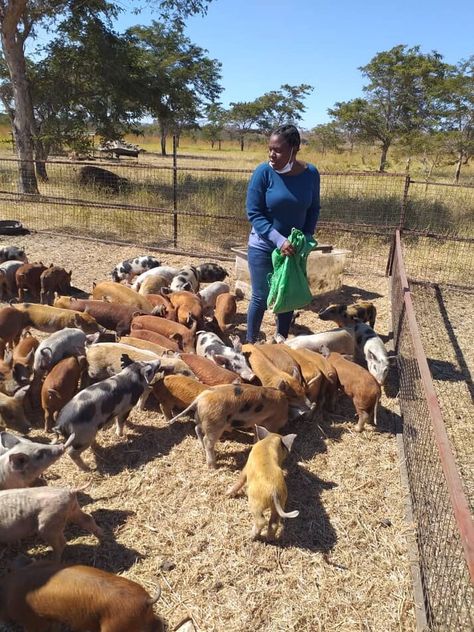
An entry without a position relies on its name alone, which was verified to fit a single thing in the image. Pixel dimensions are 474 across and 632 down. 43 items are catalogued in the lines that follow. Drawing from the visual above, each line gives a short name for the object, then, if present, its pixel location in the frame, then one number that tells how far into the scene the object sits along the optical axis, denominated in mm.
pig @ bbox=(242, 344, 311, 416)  4023
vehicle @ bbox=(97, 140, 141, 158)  30197
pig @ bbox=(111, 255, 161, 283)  7492
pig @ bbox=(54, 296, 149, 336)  5445
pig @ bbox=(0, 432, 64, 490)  2916
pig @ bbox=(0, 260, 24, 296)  6684
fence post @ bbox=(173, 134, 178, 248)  8805
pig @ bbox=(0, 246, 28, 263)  7523
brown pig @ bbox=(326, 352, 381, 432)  4062
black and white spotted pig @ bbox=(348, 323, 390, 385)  4609
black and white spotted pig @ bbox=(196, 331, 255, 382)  4387
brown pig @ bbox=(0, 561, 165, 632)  2160
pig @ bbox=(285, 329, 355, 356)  5062
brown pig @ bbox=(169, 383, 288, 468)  3520
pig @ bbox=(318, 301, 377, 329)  5867
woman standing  4031
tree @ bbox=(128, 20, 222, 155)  15367
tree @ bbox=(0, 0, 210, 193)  11578
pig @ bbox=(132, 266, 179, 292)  6902
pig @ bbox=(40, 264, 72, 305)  6391
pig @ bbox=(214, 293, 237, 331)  5941
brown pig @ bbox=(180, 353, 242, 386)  4141
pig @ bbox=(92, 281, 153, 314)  5945
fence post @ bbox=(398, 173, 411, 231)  7652
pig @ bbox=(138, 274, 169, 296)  6754
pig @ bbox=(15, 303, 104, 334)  5188
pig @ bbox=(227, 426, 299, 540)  2861
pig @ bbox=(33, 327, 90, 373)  4227
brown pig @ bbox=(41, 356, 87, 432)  3830
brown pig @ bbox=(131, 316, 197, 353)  5047
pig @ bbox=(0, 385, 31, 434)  3744
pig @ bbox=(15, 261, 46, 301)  6480
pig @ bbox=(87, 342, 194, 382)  4293
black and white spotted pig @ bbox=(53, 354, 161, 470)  3375
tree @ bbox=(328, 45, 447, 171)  23219
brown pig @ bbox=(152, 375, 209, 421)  3942
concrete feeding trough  7098
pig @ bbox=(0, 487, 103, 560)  2639
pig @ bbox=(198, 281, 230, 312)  6750
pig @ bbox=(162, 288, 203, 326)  5496
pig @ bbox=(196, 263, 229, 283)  7480
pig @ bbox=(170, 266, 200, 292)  6664
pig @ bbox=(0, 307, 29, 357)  4930
